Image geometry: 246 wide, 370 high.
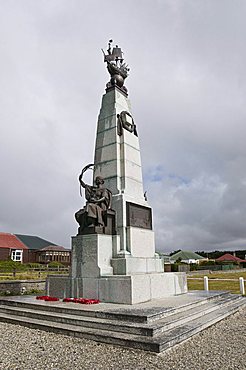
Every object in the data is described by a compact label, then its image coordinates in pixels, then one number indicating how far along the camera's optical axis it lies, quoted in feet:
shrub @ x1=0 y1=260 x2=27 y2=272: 137.69
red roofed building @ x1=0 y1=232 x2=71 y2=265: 201.85
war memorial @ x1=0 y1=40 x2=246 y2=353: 21.38
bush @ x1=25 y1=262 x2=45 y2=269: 156.23
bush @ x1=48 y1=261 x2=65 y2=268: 157.81
